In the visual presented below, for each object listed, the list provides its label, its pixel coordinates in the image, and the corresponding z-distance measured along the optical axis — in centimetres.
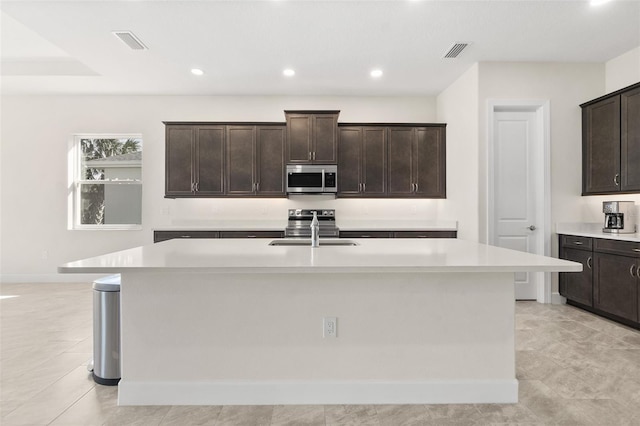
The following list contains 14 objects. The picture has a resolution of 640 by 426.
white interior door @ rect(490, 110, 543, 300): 441
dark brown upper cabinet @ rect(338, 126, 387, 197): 531
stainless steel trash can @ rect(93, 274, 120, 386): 237
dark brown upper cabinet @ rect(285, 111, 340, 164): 514
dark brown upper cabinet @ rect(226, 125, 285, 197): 524
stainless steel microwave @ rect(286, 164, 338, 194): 514
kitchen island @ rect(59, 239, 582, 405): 210
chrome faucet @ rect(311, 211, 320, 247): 269
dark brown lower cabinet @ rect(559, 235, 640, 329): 341
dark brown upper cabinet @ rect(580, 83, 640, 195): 366
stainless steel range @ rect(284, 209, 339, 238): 509
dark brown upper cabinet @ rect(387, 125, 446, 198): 531
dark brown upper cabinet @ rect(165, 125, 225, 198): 522
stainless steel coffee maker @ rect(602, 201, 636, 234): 378
